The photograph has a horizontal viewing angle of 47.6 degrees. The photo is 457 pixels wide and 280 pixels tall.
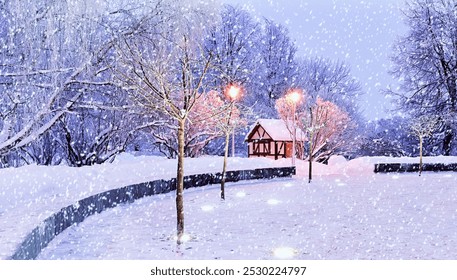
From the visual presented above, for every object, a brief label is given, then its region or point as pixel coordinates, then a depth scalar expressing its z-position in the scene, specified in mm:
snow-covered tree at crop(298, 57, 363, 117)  43812
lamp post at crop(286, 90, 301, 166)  26756
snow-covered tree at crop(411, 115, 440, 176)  29828
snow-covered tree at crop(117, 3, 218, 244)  13312
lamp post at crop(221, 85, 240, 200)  16656
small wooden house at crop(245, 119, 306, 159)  39312
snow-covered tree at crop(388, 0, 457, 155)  31266
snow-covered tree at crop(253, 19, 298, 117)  32406
